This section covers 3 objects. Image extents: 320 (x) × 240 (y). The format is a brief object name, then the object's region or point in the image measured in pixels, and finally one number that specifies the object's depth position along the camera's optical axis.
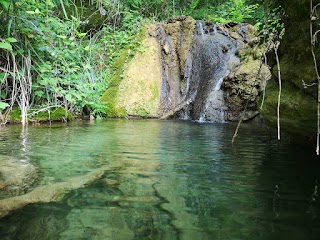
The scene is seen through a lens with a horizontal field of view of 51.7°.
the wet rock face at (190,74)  7.84
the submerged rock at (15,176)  1.71
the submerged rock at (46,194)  1.49
